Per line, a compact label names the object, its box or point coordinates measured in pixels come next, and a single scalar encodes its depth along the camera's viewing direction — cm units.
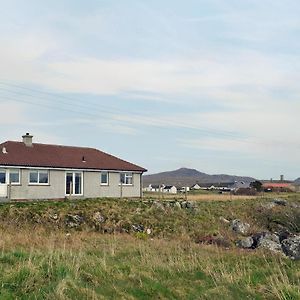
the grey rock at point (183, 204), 3432
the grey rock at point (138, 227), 2797
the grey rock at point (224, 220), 3183
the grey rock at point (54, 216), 2742
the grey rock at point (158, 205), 3220
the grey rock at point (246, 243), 2270
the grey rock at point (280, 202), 4103
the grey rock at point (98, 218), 2820
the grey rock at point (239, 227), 2923
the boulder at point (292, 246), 2041
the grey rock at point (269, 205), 3832
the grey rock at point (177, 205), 3371
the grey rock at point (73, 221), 2733
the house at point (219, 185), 12213
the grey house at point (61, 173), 3491
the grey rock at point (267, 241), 2178
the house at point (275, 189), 7639
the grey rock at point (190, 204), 3431
